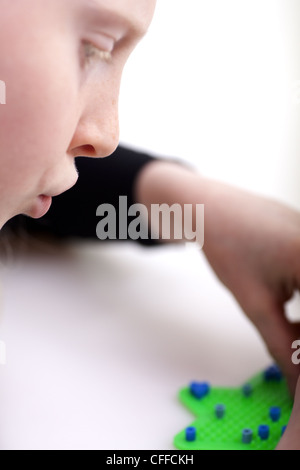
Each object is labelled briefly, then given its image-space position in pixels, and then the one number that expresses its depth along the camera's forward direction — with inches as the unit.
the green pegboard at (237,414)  17.9
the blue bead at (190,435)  18.0
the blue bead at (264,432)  17.9
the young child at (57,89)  15.3
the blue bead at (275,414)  18.5
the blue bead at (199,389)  19.3
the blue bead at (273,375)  19.8
